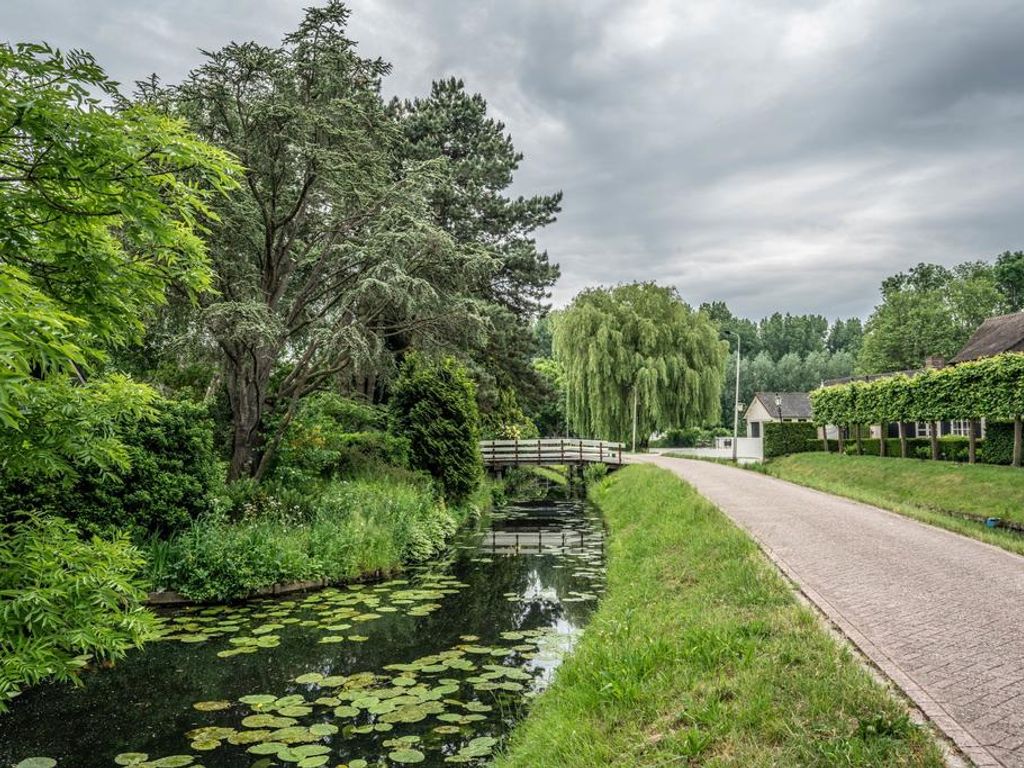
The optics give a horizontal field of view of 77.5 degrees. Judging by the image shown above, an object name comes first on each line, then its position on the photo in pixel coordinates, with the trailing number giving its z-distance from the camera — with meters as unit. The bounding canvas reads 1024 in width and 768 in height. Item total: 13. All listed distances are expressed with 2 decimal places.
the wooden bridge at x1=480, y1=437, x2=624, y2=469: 27.25
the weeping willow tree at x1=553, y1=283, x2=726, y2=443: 33.38
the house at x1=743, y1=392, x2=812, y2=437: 53.38
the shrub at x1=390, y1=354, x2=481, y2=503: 17.12
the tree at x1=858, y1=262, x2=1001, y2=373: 53.22
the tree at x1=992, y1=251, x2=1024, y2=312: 63.22
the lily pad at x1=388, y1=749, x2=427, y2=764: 4.54
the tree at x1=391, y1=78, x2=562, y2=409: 23.45
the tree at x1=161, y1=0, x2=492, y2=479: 12.62
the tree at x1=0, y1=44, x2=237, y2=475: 3.34
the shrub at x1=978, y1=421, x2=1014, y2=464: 20.68
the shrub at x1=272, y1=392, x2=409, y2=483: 13.69
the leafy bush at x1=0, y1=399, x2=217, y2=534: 7.94
